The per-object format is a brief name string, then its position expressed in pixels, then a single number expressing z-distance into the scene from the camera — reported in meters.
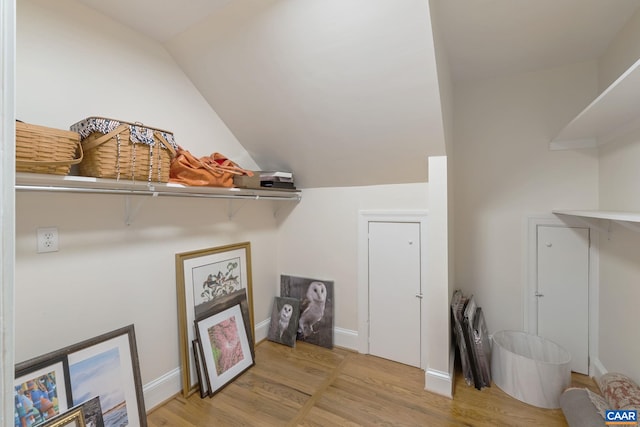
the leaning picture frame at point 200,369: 1.98
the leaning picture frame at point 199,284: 2.01
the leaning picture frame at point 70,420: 1.23
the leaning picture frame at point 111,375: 1.47
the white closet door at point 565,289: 2.25
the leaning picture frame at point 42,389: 1.28
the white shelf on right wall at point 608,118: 1.16
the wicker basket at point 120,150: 1.37
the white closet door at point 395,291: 2.36
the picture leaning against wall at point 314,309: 2.68
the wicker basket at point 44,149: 1.09
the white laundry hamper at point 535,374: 1.87
